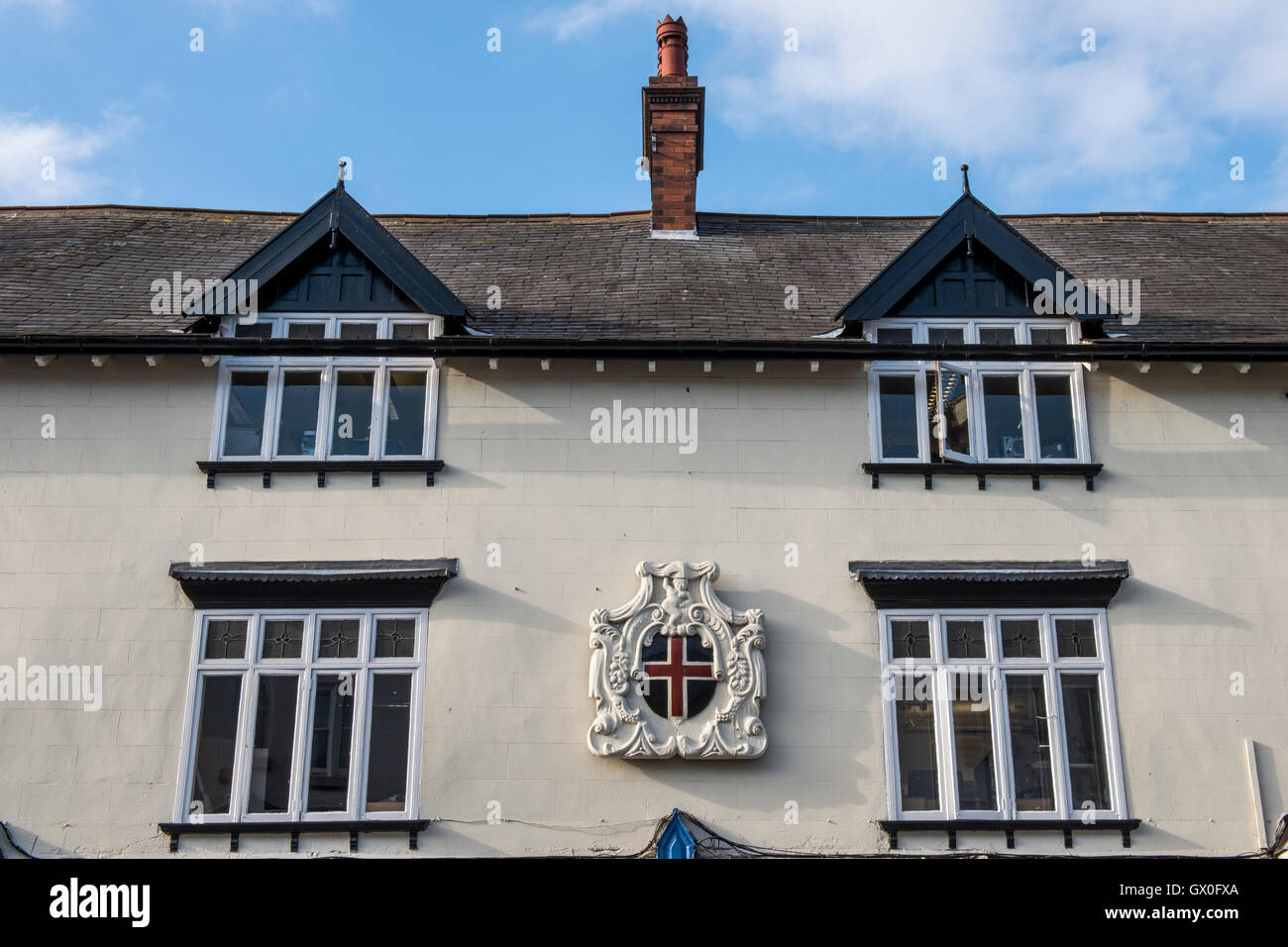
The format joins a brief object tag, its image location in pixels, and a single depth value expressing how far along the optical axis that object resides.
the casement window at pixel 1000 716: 11.16
